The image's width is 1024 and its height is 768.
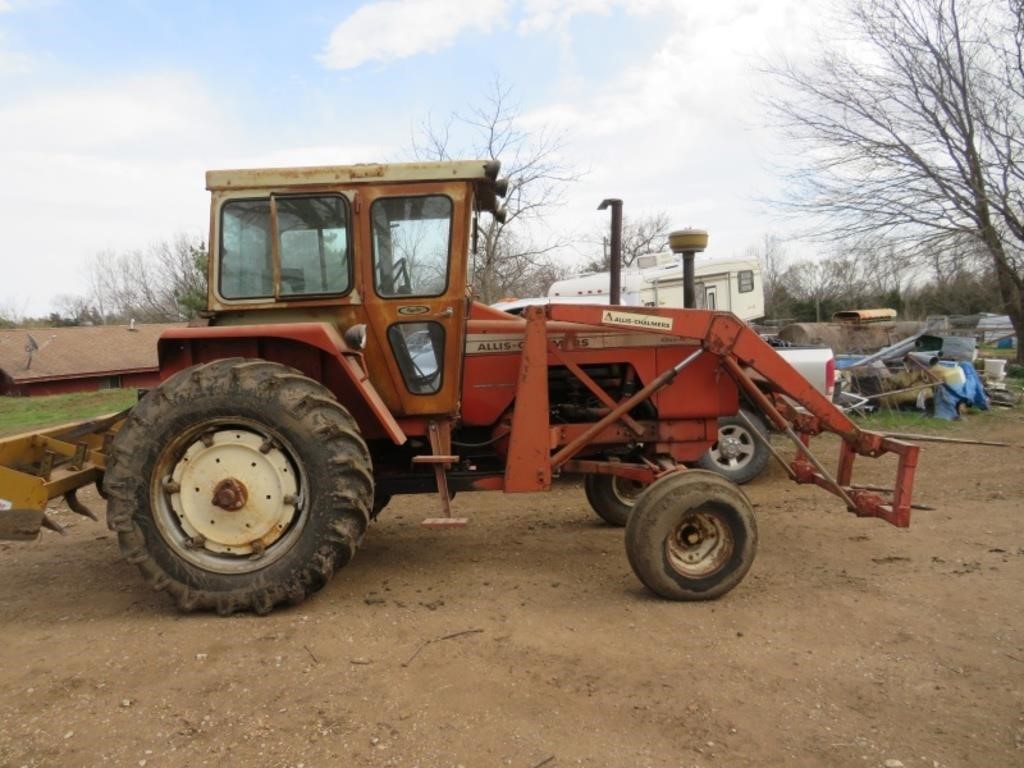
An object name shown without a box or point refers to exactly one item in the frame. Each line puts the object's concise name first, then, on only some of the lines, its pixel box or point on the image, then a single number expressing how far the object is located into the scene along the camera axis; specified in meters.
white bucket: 12.25
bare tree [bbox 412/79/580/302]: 17.12
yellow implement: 3.93
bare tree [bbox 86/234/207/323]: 42.62
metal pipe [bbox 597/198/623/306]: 5.55
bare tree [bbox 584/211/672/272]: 36.12
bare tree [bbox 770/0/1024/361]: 12.97
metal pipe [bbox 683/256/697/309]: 5.18
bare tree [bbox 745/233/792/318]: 43.81
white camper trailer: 12.14
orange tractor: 3.92
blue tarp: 10.65
